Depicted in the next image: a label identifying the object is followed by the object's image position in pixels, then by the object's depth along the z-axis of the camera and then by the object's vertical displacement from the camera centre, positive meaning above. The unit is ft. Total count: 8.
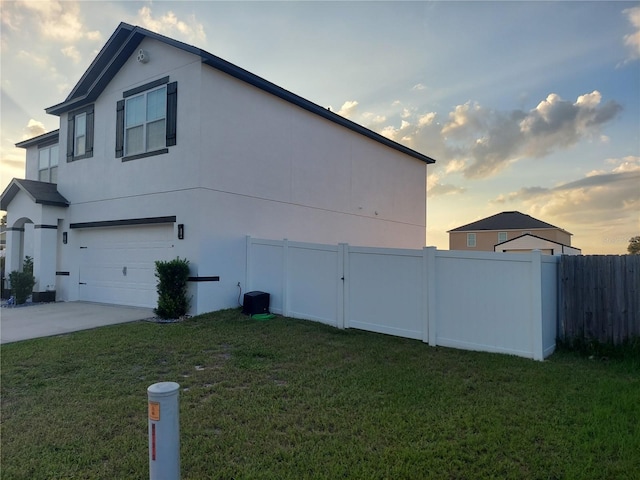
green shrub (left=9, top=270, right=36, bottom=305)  41.45 -3.23
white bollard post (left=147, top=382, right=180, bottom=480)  8.09 -3.61
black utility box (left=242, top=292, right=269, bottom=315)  31.99 -3.79
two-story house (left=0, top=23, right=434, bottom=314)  34.14 +7.80
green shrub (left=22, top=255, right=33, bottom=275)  44.34 -1.21
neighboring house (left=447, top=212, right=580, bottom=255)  126.82 +9.01
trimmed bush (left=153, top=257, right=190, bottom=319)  31.78 -2.69
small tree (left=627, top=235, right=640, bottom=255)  135.74 +5.23
